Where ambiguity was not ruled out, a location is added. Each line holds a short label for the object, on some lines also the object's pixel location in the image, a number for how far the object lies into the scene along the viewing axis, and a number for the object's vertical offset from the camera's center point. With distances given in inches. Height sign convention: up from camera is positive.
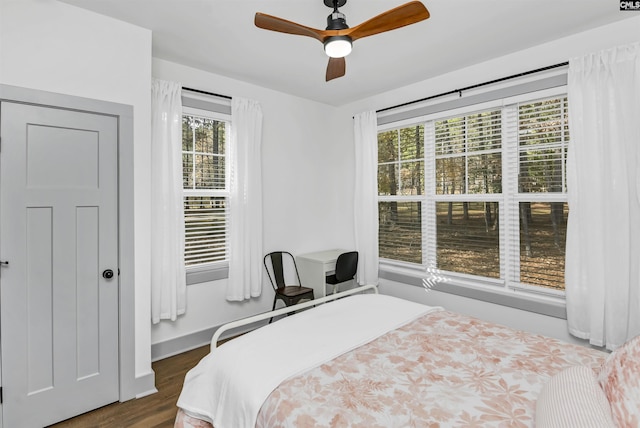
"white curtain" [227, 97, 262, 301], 129.8 +7.0
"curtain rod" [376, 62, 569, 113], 100.3 +47.5
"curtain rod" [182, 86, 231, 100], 118.5 +48.5
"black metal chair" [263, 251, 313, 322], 130.1 -28.2
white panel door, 76.0 -10.5
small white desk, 139.8 -22.6
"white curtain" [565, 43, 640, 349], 86.5 +5.1
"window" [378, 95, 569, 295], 105.5 +9.2
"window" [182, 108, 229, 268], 122.0 +13.3
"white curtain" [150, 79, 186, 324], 110.0 +6.3
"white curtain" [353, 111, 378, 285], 148.6 +11.1
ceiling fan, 62.6 +39.9
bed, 45.7 -27.9
